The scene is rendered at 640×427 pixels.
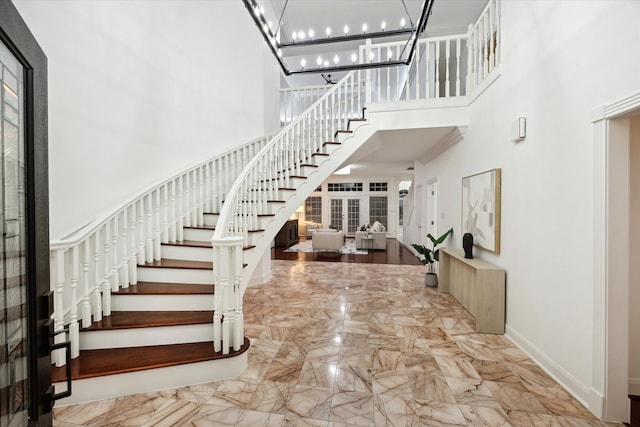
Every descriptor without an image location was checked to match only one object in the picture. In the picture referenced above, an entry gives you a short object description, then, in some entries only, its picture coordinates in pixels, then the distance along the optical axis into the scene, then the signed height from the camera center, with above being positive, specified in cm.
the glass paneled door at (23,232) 75 -6
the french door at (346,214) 1205 -11
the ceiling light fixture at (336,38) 225 +196
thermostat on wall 260 +78
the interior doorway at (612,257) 174 -30
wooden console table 298 -93
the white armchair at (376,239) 875 -88
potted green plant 460 -82
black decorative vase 356 -44
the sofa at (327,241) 802 -85
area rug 845 -121
